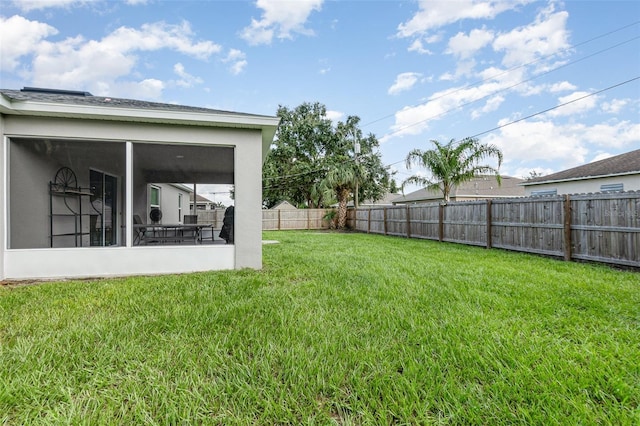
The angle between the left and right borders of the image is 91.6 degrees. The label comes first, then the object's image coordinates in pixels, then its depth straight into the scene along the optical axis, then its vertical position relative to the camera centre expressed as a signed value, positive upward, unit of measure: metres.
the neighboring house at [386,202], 32.97 +1.52
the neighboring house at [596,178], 11.27 +1.42
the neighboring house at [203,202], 29.59 +1.55
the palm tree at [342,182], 17.58 +1.98
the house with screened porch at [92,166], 4.91 +0.93
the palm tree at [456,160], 12.56 +2.26
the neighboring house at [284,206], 21.28 +0.74
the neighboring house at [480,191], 21.98 +1.71
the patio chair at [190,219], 11.61 -0.03
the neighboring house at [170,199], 12.47 +0.89
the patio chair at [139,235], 6.30 -0.34
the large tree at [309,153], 26.39 +5.61
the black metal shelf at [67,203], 5.99 +0.36
